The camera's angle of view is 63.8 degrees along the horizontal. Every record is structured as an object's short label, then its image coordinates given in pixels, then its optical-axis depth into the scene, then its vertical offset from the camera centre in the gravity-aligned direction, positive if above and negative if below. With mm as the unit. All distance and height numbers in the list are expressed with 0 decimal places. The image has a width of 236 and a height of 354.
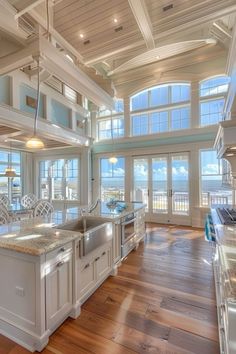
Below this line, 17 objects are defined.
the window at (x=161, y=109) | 6398 +2572
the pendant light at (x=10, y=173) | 5488 +279
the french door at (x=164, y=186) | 6211 -164
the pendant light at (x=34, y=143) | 3039 +634
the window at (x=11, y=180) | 7617 +109
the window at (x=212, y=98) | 5785 +2555
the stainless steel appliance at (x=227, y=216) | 2227 -479
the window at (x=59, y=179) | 7859 +133
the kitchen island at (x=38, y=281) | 1601 -913
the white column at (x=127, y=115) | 7234 +2567
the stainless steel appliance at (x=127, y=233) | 3207 -938
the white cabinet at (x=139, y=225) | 3941 -968
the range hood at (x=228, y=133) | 1850 +470
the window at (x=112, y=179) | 7320 +101
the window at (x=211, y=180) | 5720 +25
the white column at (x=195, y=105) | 6054 +2440
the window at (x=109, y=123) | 7490 +2379
